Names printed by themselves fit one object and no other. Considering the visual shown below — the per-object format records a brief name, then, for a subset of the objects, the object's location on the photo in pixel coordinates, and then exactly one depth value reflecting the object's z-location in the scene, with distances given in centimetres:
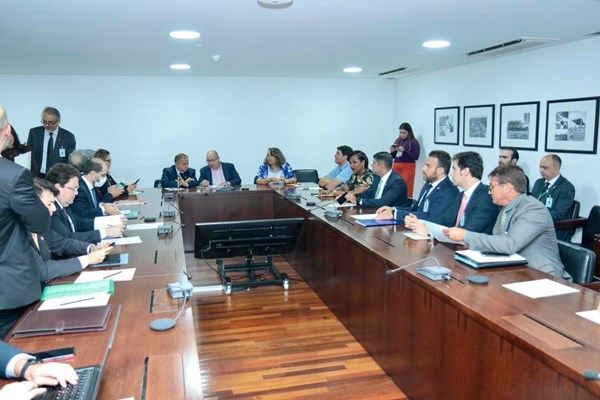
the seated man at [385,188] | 445
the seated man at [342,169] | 618
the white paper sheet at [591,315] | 179
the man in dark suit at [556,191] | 454
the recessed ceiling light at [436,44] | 462
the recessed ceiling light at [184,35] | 406
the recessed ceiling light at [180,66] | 640
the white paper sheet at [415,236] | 312
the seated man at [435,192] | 359
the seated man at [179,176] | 622
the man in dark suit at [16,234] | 177
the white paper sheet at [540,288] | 207
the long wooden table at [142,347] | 140
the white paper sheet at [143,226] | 369
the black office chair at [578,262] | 259
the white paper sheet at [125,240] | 321
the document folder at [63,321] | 172
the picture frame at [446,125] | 680
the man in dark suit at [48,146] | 514
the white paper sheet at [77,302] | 199
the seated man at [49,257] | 233
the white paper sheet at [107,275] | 238
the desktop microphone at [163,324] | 179
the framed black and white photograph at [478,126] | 612
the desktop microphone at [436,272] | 228
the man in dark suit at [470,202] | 312
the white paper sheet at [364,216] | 389
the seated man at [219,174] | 648
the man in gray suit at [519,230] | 251
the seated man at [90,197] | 400
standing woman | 749
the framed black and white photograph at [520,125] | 542
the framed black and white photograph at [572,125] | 474
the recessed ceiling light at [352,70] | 680
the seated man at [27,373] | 126
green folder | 211
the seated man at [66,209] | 303
